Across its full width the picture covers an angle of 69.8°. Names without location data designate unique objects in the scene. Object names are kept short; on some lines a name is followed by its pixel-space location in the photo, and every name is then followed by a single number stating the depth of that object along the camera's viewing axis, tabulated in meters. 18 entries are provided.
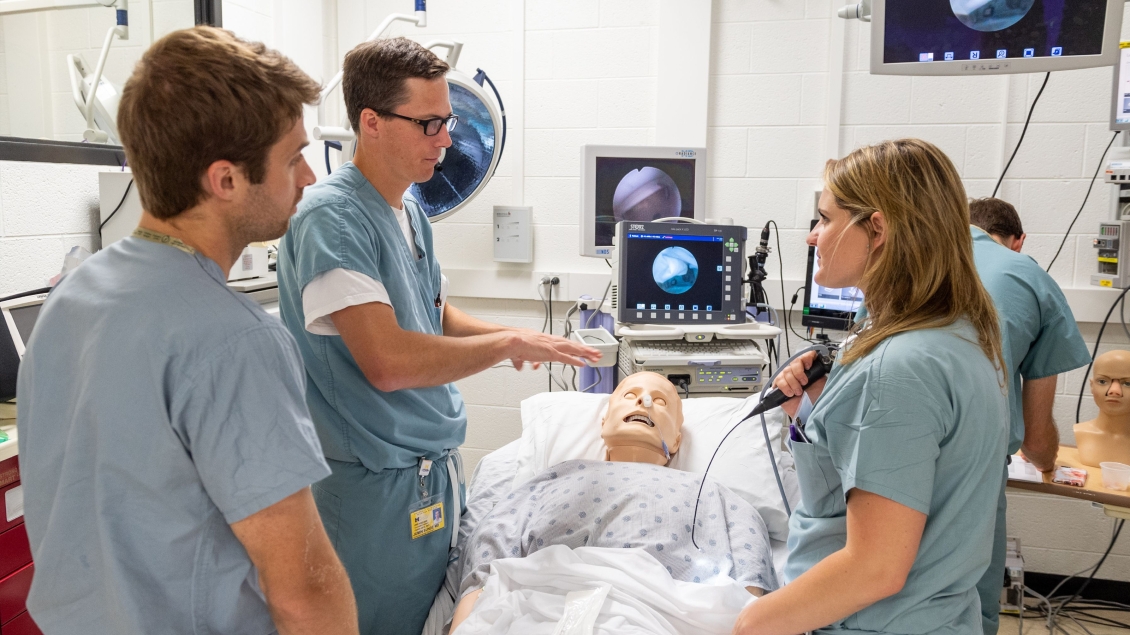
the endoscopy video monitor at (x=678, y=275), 2.74
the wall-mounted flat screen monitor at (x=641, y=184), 3.07
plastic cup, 2.06
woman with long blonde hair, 1.14
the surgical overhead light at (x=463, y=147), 2.95
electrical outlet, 3.71
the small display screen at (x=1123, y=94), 2.71
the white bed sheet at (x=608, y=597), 1.51
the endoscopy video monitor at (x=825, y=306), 3.15
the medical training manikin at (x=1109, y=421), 2.35
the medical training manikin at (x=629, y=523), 1.74
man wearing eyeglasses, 1.57
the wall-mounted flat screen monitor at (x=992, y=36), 2.16
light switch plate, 3.70
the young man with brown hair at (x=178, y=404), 0.89
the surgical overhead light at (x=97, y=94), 2.65
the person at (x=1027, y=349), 2.11
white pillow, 2.37
